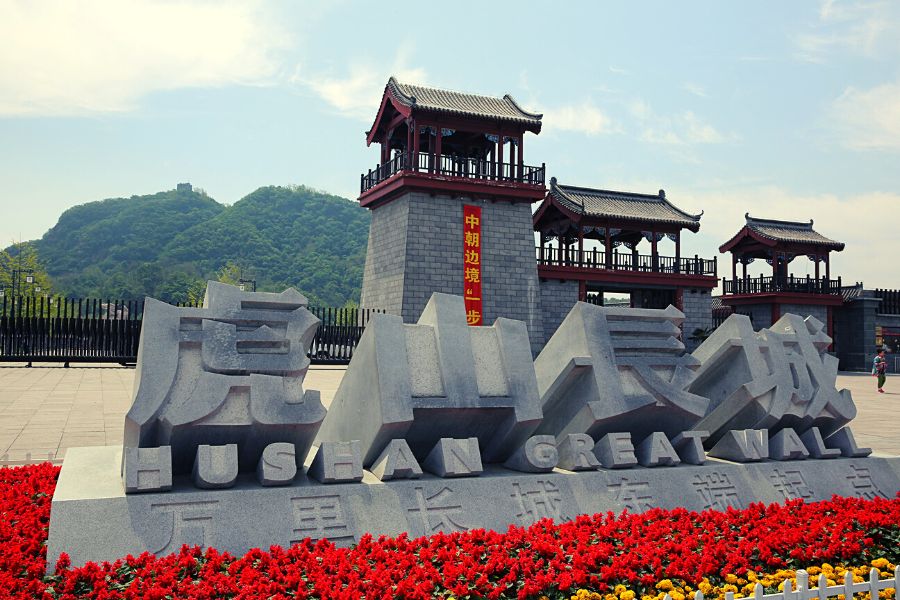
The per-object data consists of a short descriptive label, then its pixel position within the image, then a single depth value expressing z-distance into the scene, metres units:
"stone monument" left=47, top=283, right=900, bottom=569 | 3.75
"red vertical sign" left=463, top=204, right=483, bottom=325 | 18.25
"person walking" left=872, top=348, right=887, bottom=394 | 16.53
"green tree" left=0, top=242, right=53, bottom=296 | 31.52
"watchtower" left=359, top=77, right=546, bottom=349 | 17.95
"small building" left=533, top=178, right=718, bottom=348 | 21.78
